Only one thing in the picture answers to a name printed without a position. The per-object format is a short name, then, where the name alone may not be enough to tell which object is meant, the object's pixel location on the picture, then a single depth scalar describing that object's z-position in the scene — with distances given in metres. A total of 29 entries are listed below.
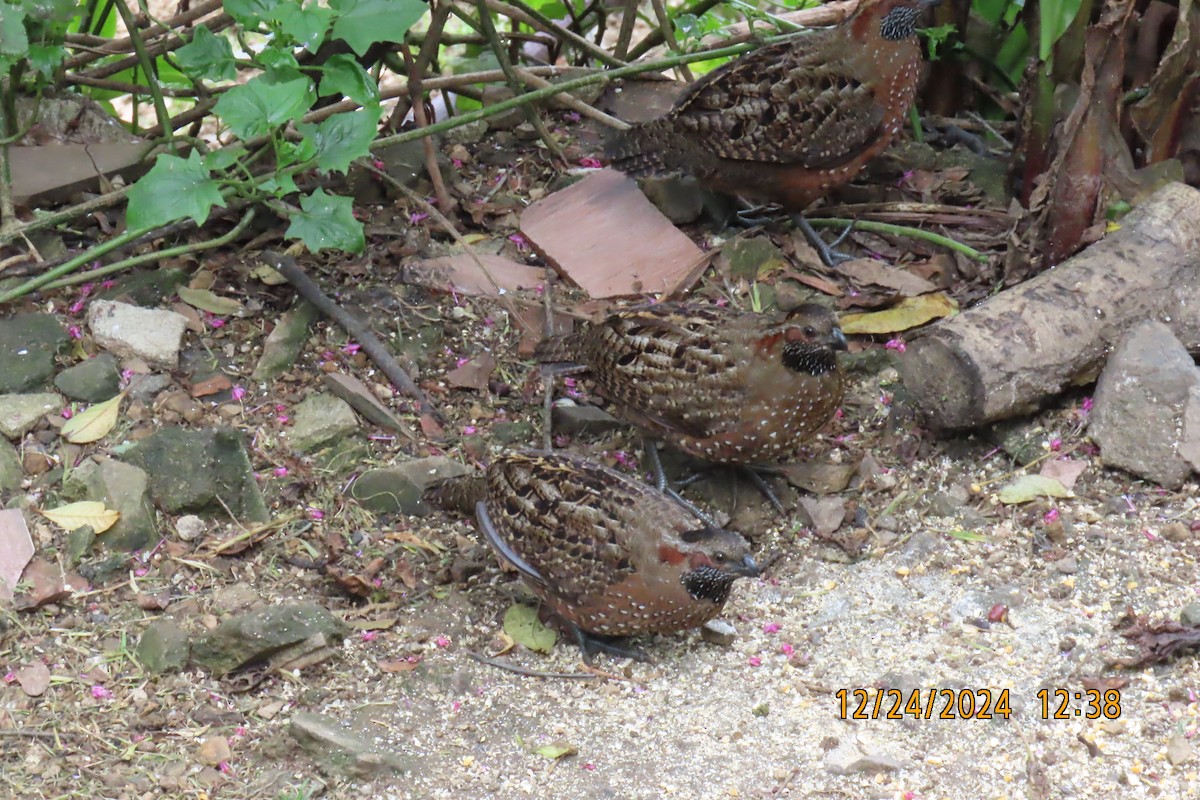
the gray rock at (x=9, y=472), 9.64
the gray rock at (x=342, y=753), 7.73
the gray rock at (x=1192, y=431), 9.53
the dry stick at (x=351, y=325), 10.91
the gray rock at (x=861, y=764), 7.66
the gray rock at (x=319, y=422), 10.42
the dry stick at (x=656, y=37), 13.34
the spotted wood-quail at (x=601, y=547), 8.78
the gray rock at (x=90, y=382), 10.37
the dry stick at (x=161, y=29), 11.58
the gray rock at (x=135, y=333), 10.76
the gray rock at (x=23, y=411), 10.01
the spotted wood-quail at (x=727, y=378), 9.87
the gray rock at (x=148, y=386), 10.53
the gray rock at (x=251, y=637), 8.37
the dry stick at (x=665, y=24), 12.82
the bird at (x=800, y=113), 11.70
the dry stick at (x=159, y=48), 11.97
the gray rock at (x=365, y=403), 10.61
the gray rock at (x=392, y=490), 10.09
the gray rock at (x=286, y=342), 10.94
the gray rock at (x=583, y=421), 10.95
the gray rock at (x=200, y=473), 9.71
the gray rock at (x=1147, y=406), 9.61
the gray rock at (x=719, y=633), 9.06
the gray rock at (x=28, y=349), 10.34
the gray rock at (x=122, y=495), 9.38
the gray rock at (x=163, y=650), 8.41
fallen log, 9.84
